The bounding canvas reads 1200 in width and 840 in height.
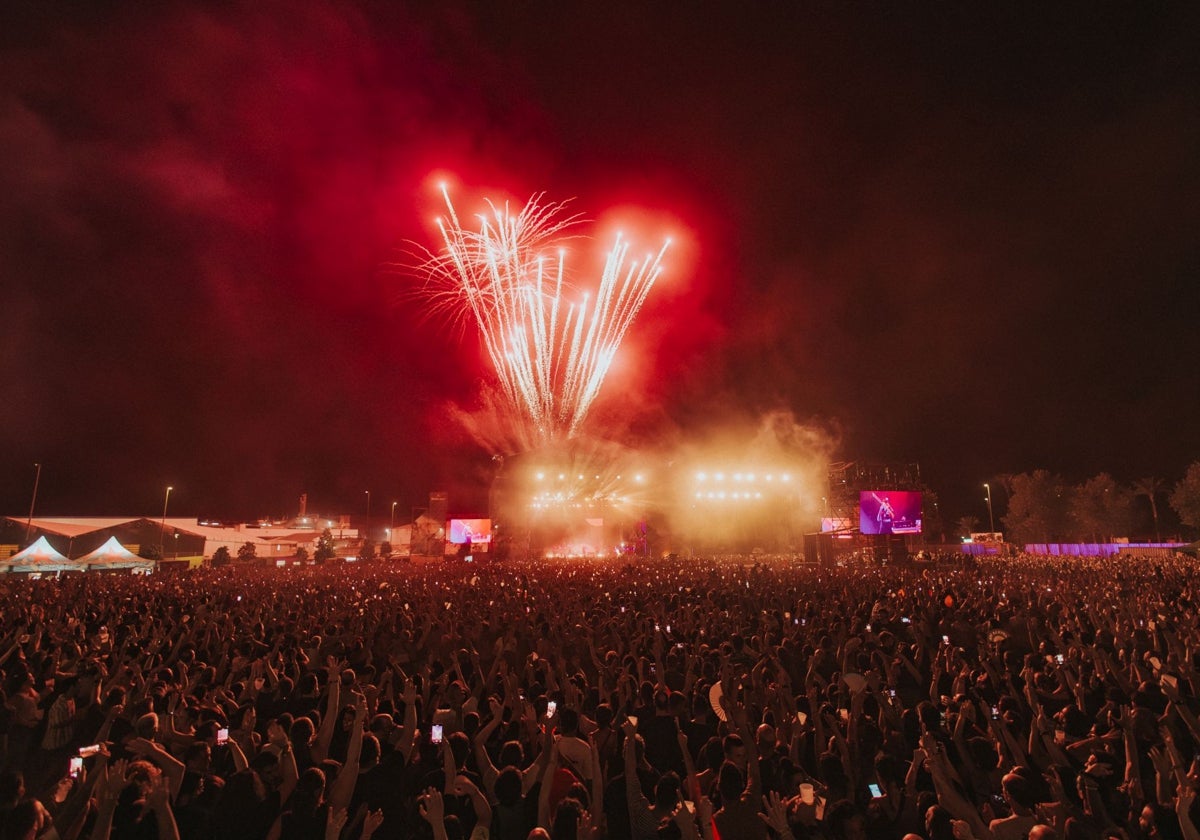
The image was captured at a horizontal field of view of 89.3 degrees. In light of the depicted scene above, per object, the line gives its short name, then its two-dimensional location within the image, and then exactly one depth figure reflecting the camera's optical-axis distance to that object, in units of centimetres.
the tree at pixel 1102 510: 6456
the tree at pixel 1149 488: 6675
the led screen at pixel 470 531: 4219
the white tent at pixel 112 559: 2838
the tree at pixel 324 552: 4295
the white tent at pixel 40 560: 2575
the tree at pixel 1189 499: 5719
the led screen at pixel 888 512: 3294
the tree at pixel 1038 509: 6894
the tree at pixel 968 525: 7762
